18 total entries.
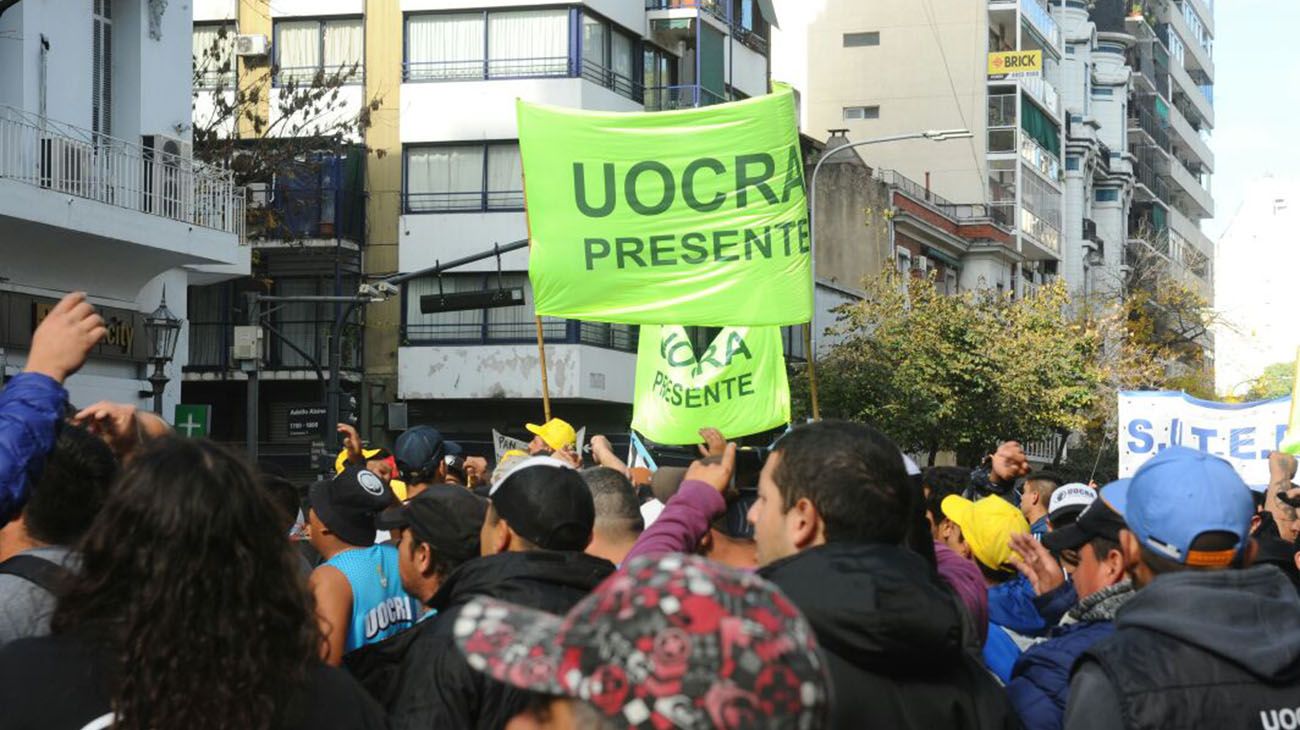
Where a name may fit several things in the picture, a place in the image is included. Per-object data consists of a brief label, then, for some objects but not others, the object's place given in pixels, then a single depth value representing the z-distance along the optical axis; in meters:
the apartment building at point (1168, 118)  77.44
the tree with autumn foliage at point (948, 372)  38.62
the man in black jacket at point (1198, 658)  3.61
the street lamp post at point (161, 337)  18.94
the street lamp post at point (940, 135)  32.41
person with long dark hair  2.75
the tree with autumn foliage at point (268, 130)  26.89
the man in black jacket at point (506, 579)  4.21
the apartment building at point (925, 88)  58.41
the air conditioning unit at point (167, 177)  20.20
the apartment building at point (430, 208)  34.91
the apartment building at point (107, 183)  18.27
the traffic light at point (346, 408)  27.17
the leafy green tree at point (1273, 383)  65.62
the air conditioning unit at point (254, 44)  34.81
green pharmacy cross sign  18.70
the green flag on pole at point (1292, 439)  12.85
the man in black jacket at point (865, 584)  3.39
